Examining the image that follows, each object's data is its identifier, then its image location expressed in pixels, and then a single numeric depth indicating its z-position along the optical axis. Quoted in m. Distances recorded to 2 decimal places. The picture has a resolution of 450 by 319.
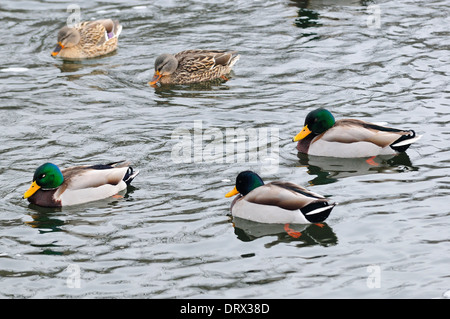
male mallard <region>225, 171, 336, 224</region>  10.97
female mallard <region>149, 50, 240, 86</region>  16.98
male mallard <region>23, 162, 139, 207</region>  12.01
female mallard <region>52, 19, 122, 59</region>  18.47
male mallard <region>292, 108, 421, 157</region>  13.23
